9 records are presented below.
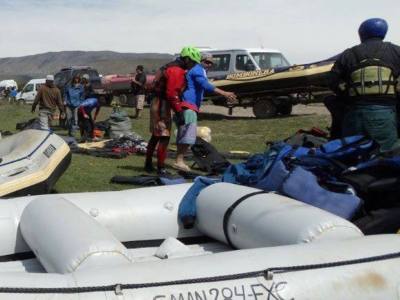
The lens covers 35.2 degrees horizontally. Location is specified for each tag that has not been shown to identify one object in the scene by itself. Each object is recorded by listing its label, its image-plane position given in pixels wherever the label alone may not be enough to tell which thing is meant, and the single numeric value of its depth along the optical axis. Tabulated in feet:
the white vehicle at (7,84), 131.31
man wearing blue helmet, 15.90
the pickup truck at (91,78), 74.13
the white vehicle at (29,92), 101.08
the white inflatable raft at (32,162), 17.85
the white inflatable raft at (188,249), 7.86
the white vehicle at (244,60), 57.11
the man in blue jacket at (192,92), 23.08
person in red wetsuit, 22.97
